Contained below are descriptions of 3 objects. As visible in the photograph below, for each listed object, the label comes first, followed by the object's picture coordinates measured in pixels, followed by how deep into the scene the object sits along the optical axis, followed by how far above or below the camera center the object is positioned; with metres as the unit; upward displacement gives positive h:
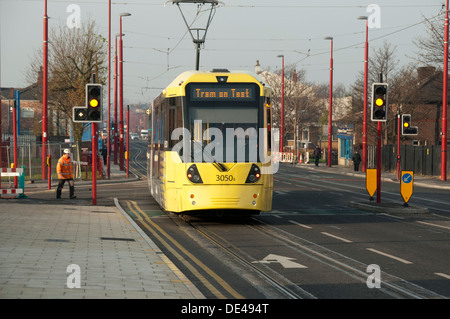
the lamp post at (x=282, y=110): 75.88 +2.33
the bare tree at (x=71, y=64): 54.62 +5.20
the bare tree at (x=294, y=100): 90.06 +4.14
